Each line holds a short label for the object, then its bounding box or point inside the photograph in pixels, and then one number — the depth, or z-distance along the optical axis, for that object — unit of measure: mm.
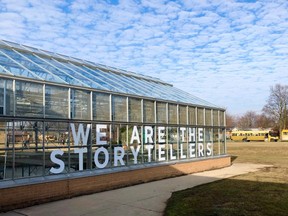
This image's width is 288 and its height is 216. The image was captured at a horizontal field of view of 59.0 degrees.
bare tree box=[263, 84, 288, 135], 56105
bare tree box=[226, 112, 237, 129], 83868
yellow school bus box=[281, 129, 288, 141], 53219
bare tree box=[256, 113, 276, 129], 60360
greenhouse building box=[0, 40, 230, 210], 7930
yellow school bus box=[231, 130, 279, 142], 56398
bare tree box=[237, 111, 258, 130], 87312
